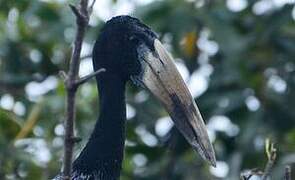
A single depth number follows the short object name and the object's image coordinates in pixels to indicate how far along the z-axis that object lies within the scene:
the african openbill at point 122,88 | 12.95
